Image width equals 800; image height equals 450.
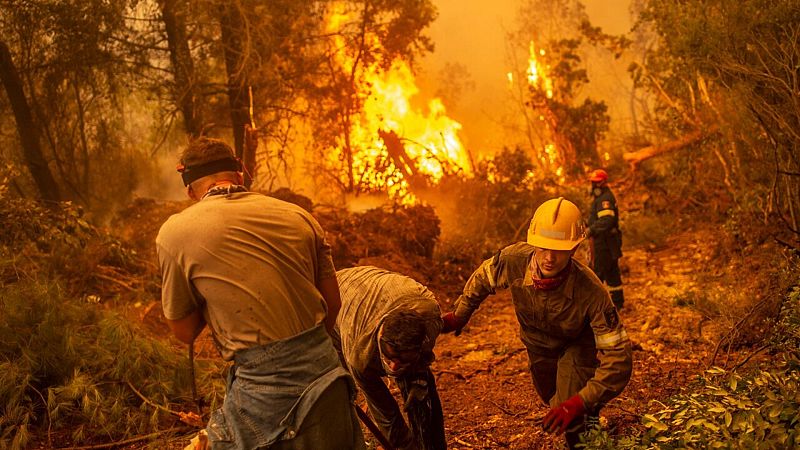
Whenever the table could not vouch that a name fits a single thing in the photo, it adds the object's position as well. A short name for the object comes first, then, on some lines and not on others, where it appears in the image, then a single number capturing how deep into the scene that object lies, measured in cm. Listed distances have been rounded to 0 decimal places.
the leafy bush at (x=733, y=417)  238
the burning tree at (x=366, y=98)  1202
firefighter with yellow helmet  292
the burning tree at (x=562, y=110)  1576
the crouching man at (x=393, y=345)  271
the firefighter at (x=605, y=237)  699
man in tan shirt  222
